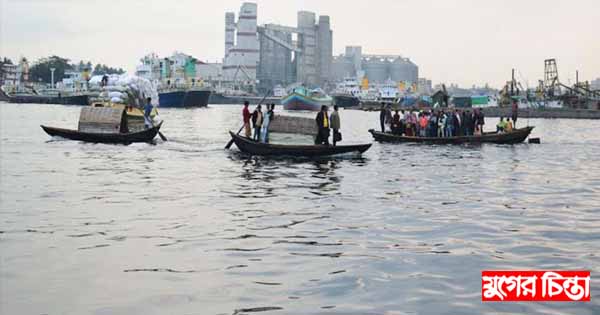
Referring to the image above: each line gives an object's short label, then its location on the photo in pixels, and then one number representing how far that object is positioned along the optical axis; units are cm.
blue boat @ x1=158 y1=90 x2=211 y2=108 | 11712
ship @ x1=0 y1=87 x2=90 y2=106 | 12169
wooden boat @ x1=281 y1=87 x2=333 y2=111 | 11650
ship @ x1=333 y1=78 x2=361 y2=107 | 14575
